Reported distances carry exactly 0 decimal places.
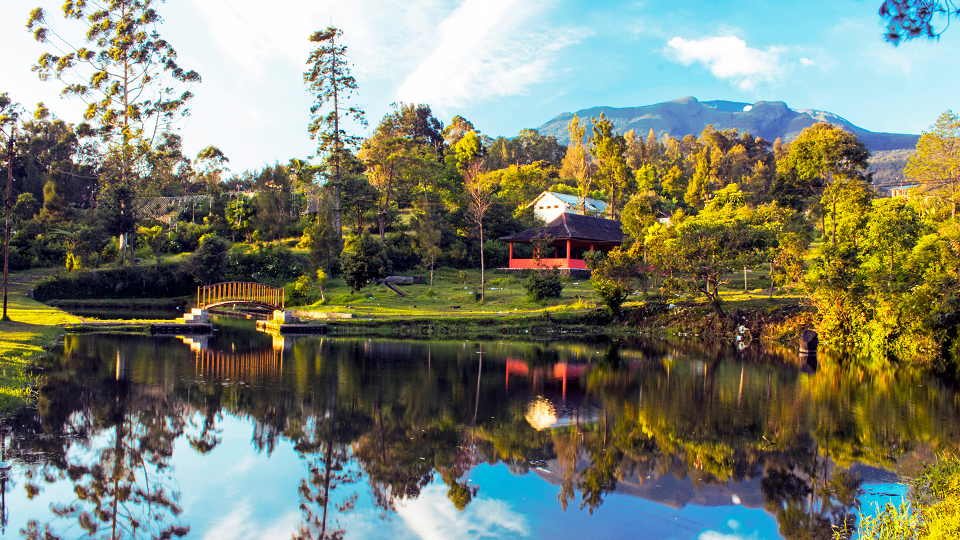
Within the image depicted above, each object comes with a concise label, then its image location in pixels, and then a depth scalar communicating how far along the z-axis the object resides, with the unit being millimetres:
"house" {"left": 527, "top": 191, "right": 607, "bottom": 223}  55000
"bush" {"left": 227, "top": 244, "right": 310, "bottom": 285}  40750
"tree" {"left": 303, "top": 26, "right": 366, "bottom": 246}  42750
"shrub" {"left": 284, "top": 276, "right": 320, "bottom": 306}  32812
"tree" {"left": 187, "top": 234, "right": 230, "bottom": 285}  38938
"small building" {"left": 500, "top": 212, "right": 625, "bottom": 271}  40250
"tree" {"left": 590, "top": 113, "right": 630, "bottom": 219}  53125
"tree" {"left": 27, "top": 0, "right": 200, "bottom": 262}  39688
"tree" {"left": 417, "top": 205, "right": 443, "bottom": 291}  39497
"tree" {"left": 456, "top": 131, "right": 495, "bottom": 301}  52856
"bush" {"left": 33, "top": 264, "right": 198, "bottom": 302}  34625
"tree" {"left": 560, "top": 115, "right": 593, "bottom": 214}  60625
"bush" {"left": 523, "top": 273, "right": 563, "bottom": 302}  30906
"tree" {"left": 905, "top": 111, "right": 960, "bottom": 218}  31297
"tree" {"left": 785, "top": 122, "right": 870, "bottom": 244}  30953
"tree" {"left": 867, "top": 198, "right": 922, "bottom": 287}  21672
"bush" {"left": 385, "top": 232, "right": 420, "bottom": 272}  42656
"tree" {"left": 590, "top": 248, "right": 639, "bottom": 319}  28875
